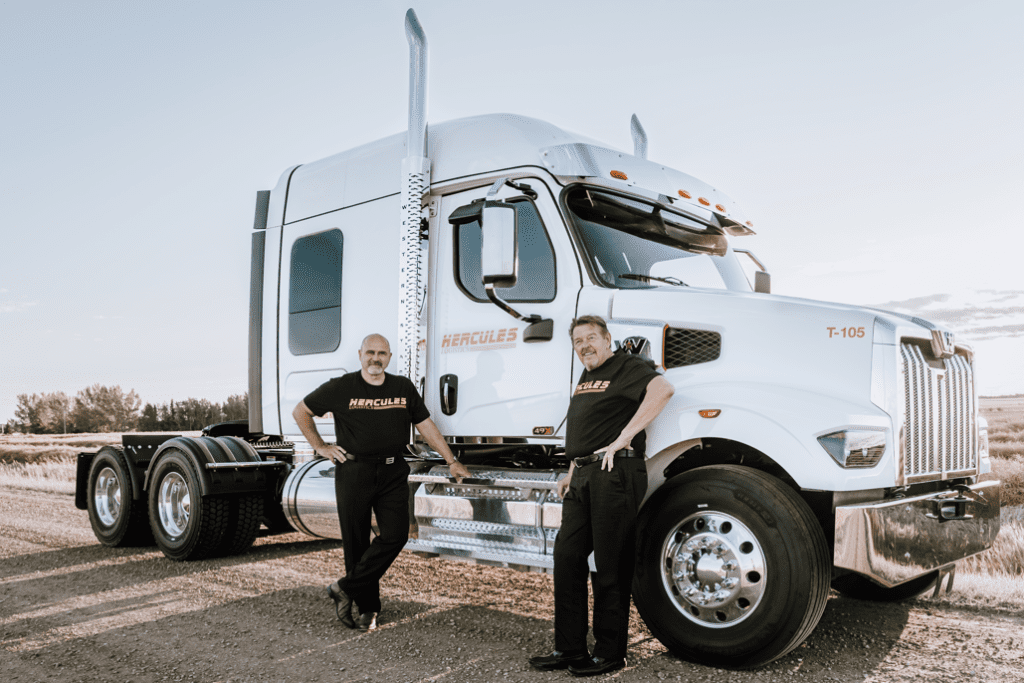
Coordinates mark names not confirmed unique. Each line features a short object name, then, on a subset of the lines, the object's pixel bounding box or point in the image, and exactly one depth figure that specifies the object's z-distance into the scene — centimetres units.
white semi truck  420
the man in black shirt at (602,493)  424
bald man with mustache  517
